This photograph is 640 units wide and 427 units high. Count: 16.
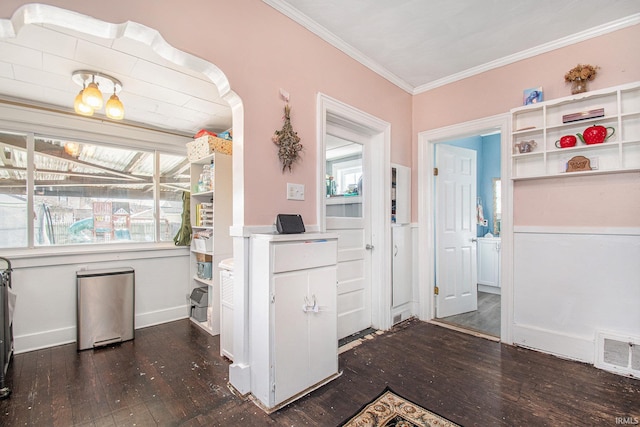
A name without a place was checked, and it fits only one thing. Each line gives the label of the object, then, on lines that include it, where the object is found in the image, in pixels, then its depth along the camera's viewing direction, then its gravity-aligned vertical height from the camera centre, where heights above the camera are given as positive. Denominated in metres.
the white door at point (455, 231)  3.34 -0.23
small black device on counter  1.93 -0.07
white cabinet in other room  4.48 -0.82
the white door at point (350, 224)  2.76 -0.11
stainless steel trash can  2.64 -0.91
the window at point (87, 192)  2.71 +0.25
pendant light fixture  2.10 +0.93
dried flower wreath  2.03 +0.53
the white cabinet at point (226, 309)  2.36 -0.83
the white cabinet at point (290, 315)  1.74 -0.68
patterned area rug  1.59 -1.22
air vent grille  2.10 -1.11
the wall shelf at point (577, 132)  2.17 +0.70
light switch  2.11 +0.17
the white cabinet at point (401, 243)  3.09 -0.34
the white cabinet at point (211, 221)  2.91 -0.09
